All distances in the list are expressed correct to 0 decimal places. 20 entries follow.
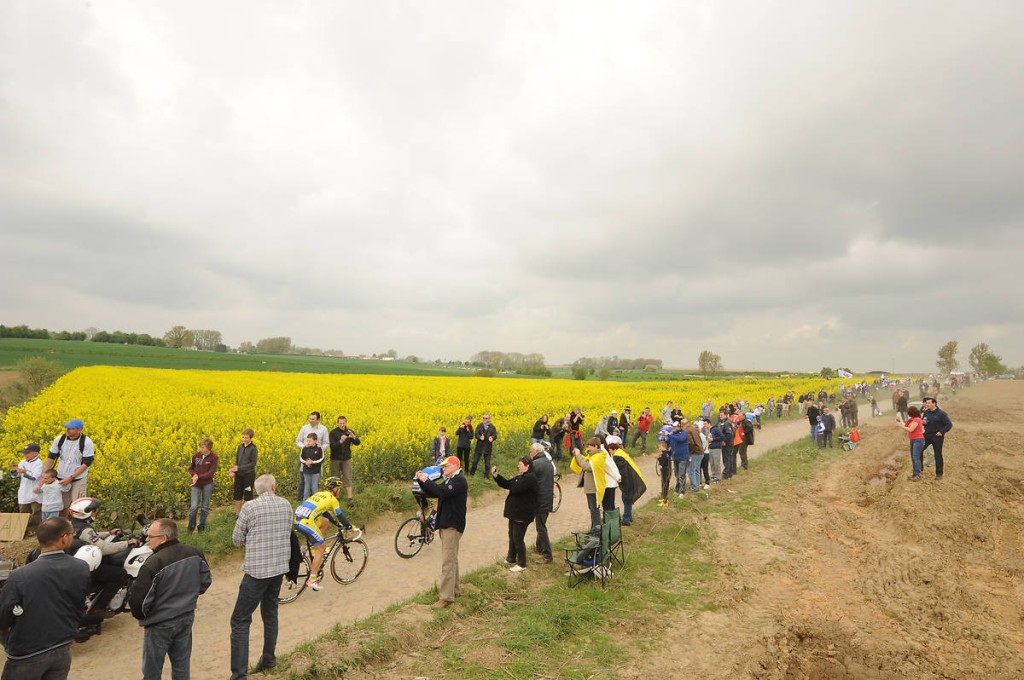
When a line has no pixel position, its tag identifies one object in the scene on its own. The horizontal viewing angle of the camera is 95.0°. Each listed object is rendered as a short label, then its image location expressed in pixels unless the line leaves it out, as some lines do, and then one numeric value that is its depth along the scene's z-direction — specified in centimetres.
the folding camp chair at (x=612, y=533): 788
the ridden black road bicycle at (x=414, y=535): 909
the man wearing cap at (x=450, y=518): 677
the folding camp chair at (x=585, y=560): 759
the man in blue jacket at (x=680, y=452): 1267
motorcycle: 591
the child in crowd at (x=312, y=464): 1041
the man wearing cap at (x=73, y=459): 845
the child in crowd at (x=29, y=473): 859
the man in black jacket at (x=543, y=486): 827
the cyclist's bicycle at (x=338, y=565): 745
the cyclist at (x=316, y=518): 706
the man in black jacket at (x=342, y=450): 1127
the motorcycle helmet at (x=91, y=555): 572
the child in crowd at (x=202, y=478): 955
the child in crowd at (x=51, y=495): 834
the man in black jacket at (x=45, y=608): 381
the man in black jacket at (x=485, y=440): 1438
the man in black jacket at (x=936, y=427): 1237
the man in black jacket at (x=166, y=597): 426
